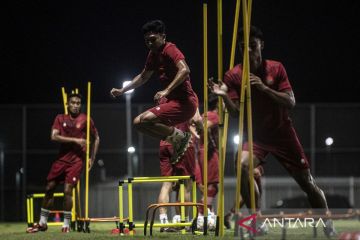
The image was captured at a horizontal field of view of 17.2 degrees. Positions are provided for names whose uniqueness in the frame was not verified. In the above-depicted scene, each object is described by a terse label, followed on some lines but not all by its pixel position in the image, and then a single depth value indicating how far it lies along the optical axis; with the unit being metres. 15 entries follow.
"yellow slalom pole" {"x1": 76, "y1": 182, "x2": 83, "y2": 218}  20.44
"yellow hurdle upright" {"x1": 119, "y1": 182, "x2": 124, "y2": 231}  14.55
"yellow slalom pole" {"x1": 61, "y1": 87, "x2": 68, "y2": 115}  20.45
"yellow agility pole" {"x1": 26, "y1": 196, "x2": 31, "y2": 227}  19.84
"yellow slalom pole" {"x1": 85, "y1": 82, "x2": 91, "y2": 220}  18.75
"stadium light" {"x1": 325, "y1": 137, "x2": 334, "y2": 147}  33.51
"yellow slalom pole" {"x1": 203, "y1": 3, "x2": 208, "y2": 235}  12.71
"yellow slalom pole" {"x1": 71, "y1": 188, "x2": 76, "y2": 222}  19.86
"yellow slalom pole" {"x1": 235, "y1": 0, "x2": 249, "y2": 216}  11.01
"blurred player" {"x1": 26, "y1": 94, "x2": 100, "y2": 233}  19.85
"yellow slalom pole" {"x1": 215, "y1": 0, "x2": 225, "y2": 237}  12.03
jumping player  13.58
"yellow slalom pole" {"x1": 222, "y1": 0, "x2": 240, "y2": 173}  11.67
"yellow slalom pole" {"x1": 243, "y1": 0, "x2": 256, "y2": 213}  10.93
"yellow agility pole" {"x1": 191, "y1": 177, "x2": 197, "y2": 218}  14.64
